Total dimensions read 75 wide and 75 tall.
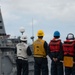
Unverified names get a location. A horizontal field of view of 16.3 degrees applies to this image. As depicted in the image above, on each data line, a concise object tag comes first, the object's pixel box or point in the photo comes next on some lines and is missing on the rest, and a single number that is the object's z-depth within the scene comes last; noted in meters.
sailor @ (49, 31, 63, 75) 11.13
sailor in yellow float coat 11.32
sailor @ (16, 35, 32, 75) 11.81
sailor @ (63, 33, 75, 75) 10.85
